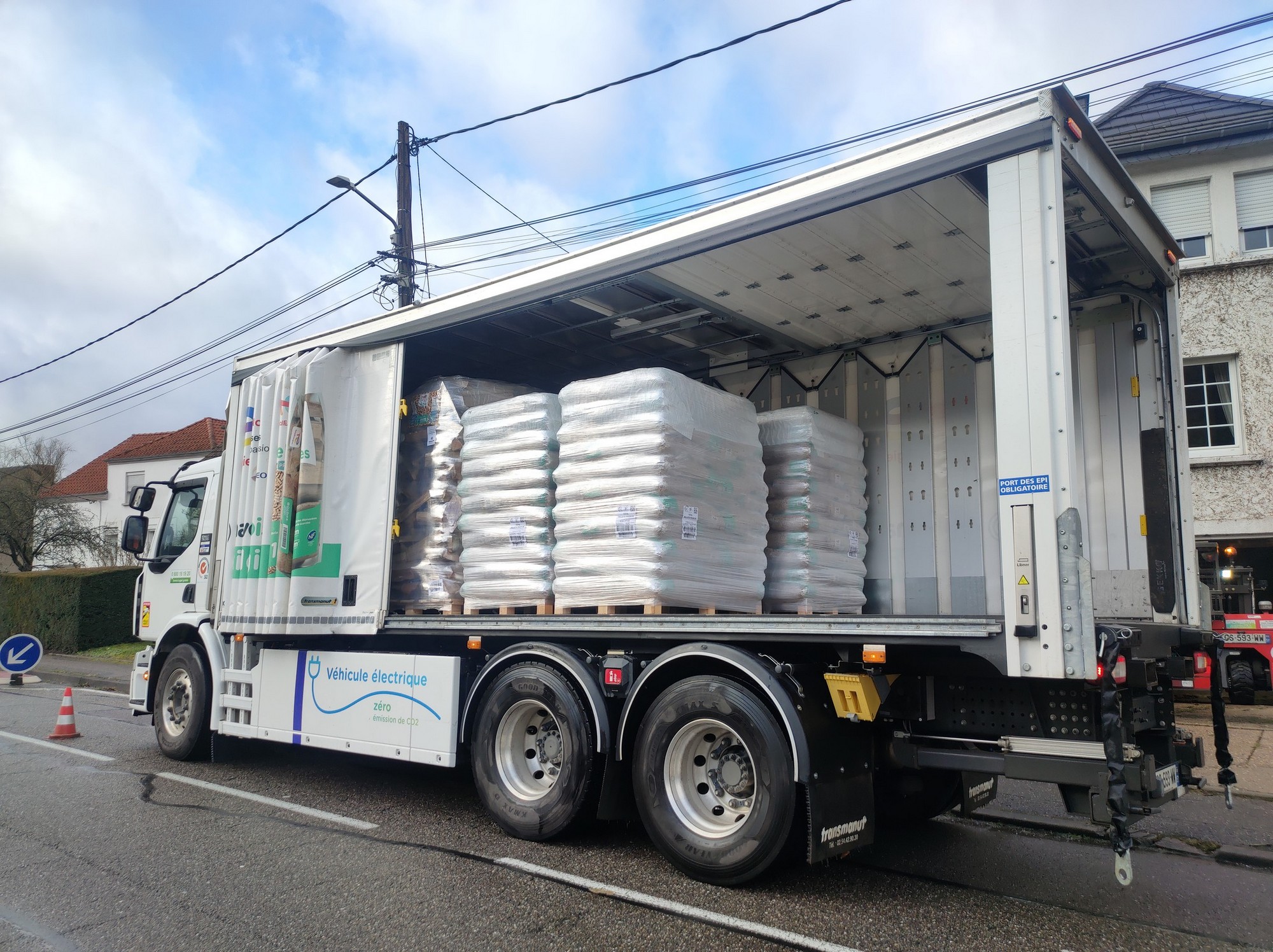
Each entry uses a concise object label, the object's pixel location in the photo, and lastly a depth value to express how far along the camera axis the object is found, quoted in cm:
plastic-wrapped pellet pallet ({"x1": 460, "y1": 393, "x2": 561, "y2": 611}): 620
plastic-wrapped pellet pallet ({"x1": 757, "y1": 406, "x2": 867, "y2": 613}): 632
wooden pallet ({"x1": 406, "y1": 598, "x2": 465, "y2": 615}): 667
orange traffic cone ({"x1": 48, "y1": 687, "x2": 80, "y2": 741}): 1000
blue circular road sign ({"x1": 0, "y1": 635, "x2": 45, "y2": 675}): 1298
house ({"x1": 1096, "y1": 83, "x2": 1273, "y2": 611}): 1329
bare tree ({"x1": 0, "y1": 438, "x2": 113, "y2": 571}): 3128
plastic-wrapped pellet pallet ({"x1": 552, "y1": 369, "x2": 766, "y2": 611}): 546
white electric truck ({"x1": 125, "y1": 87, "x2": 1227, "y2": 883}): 413
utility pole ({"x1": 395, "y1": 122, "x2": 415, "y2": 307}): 1505
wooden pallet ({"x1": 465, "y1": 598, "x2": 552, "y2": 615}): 603
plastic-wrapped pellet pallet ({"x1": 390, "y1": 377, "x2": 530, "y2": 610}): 677
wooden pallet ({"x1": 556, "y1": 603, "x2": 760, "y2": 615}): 538
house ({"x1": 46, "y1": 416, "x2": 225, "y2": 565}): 4378
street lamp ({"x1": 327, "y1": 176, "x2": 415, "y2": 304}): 1505
